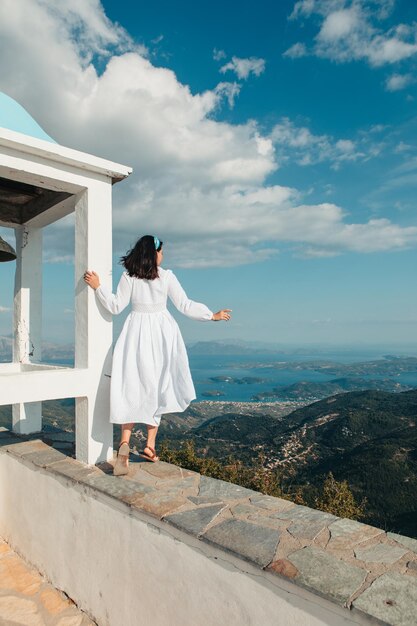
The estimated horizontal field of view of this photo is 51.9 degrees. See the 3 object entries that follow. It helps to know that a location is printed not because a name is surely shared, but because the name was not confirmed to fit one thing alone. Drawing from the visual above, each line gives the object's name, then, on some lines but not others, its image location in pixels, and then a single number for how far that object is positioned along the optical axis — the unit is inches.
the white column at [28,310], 187.6
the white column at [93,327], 136.4
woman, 129.9
